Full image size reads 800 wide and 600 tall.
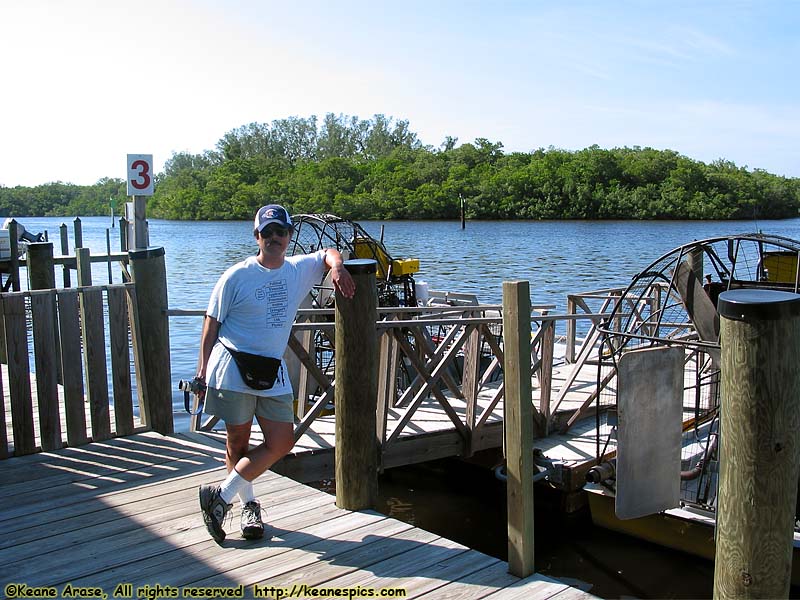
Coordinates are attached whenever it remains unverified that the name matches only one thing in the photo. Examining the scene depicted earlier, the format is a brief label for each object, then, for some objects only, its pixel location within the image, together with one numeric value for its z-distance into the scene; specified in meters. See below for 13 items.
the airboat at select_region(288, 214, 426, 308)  14.36
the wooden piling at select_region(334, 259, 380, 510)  4.57
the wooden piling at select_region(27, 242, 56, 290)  9.86
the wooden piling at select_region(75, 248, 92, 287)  9.91
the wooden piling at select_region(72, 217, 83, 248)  28.00
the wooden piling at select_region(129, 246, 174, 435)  6.04
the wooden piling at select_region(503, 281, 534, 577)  3.92
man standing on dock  4.18
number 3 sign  9.18
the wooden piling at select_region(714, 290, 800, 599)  3.08
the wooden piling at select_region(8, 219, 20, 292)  22.94
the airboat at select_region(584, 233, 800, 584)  5.72
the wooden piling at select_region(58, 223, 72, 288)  27.07
